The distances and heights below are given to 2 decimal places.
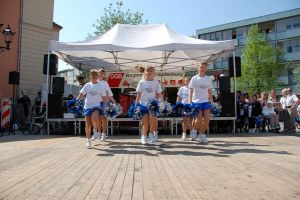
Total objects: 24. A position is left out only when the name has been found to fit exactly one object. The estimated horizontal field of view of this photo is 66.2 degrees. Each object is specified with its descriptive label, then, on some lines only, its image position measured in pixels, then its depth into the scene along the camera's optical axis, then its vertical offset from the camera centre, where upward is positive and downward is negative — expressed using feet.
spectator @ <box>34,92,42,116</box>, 32.79 +1.24
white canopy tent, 24.84 +7.77
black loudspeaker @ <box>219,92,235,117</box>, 25.86 +1.04
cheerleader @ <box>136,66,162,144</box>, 17.60 +1.53
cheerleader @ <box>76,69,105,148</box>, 17.37 +1.11
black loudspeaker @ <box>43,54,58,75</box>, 26.97 +5.68
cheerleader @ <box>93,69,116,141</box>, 19.29 +1.04
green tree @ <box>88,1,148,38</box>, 80.60 +32.67
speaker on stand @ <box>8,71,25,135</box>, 28.55 -1.03
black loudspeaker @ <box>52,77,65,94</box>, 26.95 +3.10
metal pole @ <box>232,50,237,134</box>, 25.76 +1.55
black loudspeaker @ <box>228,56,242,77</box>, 26.56 +5.50
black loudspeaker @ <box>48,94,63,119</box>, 26.41 +0.74
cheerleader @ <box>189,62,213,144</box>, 18.17 +1.36
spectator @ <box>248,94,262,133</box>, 27.35 +0.05
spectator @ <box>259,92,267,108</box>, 29.05 +1.73
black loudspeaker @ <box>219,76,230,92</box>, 26.09 +3.34
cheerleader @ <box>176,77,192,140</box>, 20.97 +1.28
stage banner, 34.25 +5.18
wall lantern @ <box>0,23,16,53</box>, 30.94 +10.53
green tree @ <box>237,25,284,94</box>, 91.49 +18.48
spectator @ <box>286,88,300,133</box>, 27.62 +0.31
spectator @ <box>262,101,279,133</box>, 27.86 -0.18
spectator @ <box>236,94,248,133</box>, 27.62 -0.08
